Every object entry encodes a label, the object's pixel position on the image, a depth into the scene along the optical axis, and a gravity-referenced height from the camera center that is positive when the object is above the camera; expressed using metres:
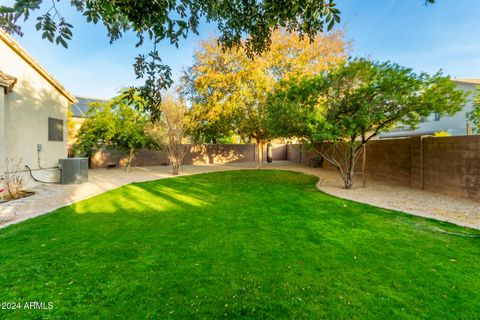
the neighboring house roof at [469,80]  17.63 +6.22
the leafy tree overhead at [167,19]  1.99 +1.37
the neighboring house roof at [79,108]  21.24 +4.86
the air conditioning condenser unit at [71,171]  9.79 -0.59
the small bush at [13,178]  7.09 -0.68
